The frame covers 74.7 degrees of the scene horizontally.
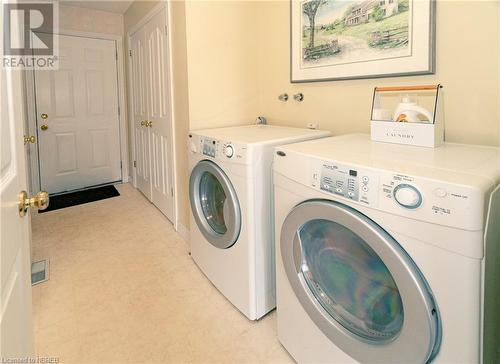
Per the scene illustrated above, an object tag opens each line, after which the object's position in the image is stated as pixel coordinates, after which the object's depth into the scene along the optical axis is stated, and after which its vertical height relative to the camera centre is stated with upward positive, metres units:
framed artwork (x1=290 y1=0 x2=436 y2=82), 1.50 +0.55
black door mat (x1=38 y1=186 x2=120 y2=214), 3.55 -0.58
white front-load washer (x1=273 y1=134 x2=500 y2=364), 0.80 -0.32
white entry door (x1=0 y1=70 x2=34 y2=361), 0.69 -0.21
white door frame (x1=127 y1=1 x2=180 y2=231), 2.55 +0.54
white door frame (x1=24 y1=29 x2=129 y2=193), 3.63 +0.45
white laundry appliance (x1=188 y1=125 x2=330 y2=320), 1.54 -0.33
